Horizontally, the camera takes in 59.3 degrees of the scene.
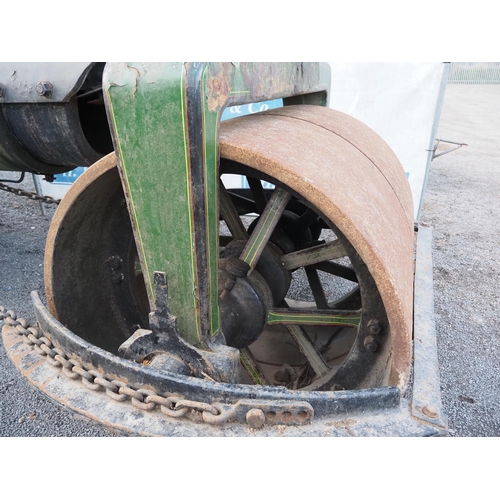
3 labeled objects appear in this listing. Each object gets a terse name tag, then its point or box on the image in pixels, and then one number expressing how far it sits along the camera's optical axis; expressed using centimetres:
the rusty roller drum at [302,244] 118
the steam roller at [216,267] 114
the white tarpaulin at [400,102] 376
